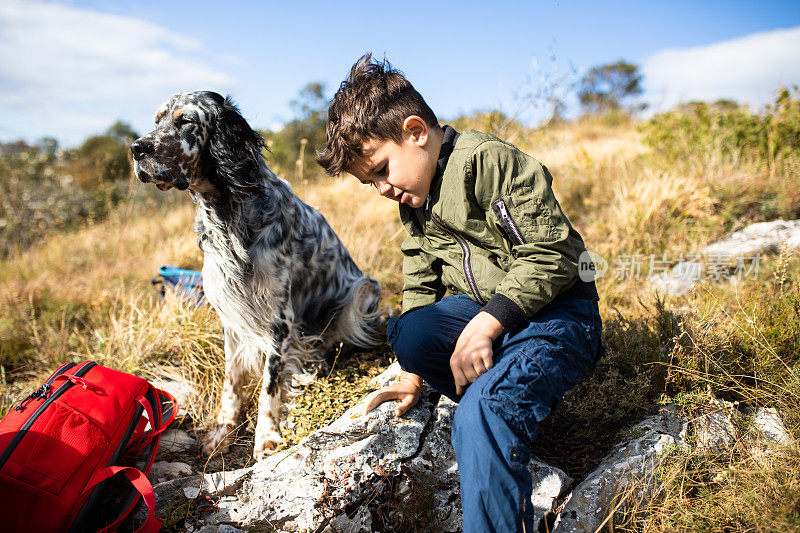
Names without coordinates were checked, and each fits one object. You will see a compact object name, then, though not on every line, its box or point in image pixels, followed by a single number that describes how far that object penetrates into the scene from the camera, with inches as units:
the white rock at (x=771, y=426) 73.1
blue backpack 135.9
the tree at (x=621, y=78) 821.9
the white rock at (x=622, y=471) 67.8
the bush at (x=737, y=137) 207.8
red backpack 64.1
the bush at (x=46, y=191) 289.1
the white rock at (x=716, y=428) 75.8
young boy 55.5
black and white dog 87.7
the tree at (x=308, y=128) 388.8
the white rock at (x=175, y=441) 97.3
